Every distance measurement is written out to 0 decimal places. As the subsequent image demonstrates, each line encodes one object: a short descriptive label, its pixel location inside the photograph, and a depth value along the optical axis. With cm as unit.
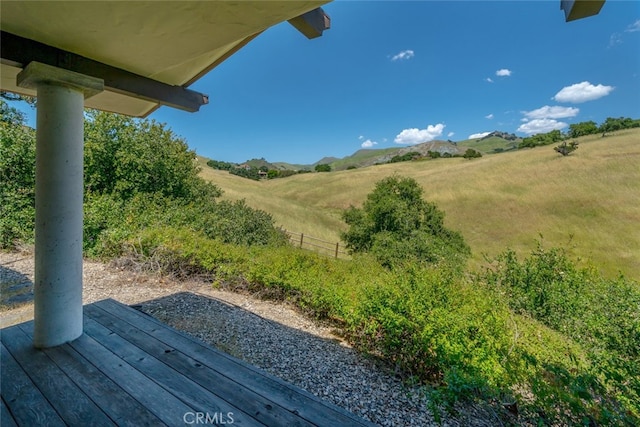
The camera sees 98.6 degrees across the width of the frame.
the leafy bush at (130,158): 721
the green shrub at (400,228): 1198
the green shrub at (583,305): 185
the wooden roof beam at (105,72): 155
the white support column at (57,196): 173
